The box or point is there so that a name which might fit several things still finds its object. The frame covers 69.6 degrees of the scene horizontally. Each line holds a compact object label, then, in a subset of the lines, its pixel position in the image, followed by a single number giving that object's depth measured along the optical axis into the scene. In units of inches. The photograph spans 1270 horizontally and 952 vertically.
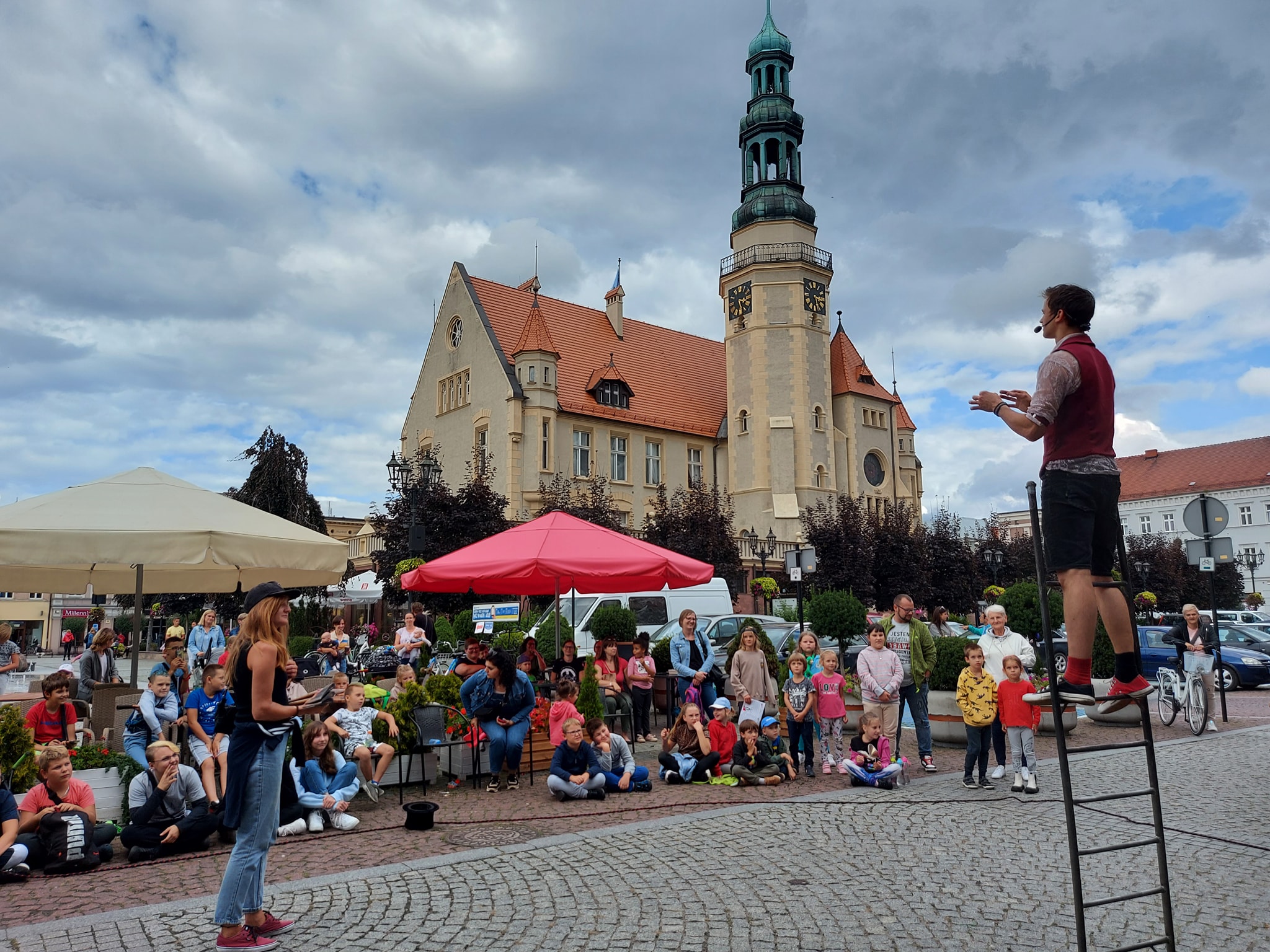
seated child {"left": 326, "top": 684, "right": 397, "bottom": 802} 363.6
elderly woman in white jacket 392.5
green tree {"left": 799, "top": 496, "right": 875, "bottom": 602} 1343.5
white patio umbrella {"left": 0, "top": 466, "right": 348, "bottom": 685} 331.6
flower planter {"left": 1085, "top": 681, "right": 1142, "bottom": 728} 539.5
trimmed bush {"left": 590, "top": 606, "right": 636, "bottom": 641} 787.4
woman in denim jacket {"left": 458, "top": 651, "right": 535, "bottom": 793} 404.2
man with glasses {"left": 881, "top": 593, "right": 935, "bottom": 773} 422.3
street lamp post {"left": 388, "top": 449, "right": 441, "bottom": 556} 829.2
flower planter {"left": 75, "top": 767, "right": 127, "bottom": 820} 305.4
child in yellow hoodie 378.0
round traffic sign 476.1
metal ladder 147.3
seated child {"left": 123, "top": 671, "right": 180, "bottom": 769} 325.4
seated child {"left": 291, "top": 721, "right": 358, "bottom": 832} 315.9
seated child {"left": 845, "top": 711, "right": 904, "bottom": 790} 378.6
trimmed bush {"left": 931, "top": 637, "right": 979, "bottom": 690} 499.2
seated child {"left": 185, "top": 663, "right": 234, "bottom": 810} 325.1
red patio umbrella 437.7
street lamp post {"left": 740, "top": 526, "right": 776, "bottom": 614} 1407.5
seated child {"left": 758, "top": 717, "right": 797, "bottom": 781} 409.1
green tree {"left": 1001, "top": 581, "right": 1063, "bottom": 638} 687.1
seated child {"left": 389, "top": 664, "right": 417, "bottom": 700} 396.5
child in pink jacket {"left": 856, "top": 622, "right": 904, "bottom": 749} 411.2
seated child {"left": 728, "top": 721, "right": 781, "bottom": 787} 395.5
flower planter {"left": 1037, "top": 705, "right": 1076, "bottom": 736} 502.9
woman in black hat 193.9
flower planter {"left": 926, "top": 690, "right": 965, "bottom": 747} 500.5
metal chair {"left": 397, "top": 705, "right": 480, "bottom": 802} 386.9
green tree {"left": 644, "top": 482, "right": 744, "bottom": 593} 1322.6
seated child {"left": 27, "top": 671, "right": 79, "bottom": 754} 334.6
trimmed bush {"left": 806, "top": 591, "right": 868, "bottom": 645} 900.6
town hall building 1603.1
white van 807.1
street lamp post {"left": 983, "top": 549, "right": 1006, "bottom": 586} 1470.2
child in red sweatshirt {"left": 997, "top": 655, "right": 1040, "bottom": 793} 364.8
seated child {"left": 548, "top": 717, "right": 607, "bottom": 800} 362.0
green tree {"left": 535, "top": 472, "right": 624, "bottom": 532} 1279.5
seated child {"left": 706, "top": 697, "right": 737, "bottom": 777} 408.5
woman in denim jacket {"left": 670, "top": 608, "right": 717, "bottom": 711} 508.1
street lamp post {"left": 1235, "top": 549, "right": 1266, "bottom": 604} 2032.7
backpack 263.3
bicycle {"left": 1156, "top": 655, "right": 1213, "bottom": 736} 503.8
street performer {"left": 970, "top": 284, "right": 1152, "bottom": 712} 139.1
